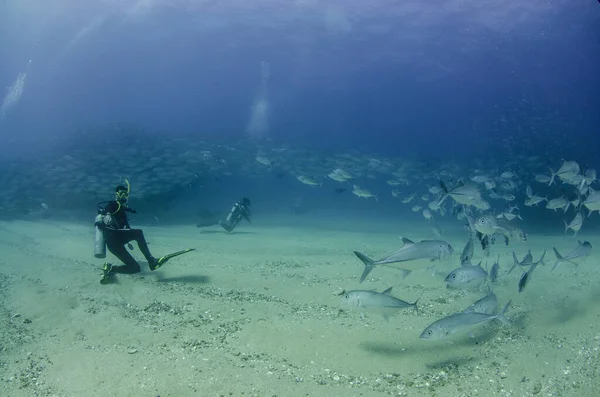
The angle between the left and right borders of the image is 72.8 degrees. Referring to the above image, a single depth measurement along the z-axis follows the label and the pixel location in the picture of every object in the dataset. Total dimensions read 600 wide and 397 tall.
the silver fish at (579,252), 6.91
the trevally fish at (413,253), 5.37
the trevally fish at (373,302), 4.95
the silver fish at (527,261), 7.10
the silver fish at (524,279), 6.01
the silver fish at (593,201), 7.64
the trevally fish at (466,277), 5.75
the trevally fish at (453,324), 4.46
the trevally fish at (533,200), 11.99
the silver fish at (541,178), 13.28
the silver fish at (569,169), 9.32
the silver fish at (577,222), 8.63
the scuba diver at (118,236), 7.94
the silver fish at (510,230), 7.60
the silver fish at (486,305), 5.35
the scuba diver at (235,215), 17.23
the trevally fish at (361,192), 16.03
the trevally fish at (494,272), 6.88
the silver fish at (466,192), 8.03
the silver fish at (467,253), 7.19
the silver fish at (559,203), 10.25
